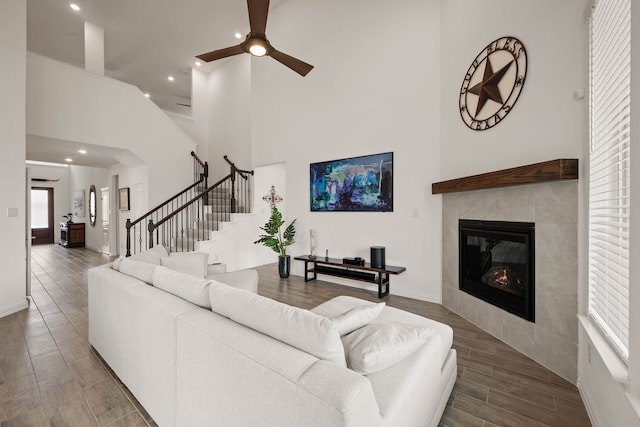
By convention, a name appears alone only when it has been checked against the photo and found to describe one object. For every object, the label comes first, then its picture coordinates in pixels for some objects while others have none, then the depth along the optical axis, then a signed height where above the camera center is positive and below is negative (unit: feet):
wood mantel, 7.12 +0.99
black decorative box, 14.86 -2.61
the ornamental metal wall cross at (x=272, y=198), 20.00 +0.89
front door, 35.65 -0.65
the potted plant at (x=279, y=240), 17.75 -1.79
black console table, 13.94 -3.23
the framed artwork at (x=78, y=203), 33.32 +0.89
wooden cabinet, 31.86 -2.63
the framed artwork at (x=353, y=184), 14.70 +1.44
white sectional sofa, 3.20 -2.13
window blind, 5.16 +0.83
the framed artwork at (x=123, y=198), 23.88 +1.04
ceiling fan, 8.94 +5.84
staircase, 19.74 -0.02
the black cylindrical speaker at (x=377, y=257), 14.02 -2.24
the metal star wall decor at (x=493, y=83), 9.06 +4.33
